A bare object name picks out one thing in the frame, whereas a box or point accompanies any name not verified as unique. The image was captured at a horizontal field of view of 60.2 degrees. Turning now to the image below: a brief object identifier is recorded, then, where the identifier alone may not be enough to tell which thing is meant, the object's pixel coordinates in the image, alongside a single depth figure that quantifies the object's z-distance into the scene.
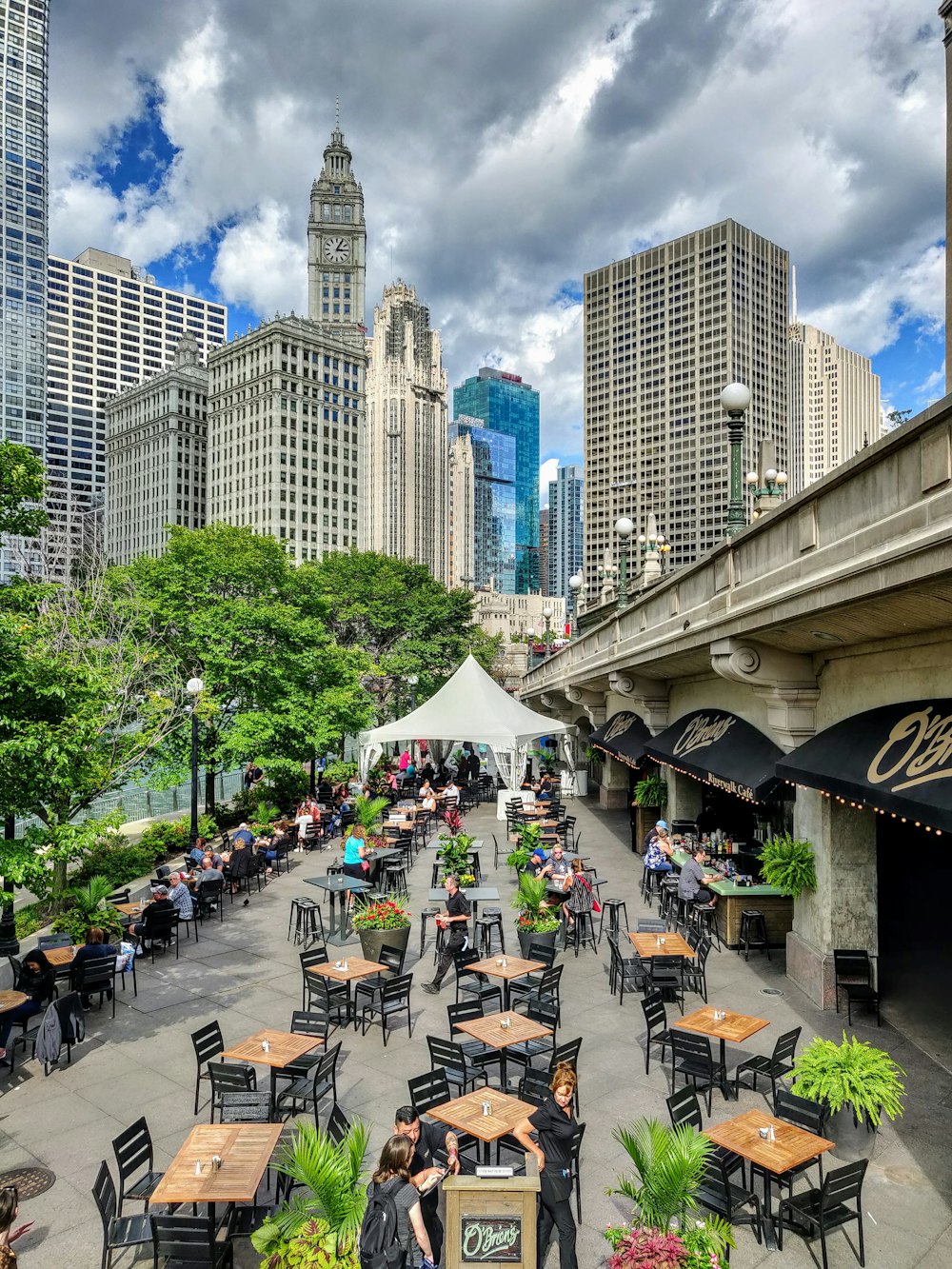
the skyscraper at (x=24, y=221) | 177.50
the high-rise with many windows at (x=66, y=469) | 188.75
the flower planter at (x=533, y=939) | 12.45
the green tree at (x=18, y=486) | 8.41
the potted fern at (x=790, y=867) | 11.28
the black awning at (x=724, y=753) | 12.18
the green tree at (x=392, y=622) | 48.16
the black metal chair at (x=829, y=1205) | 5.82
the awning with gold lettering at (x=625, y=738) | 21.34
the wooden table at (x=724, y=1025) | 8.42
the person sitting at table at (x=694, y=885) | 13.98
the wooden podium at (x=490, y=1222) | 5.41
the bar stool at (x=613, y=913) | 13.68
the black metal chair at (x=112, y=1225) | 5.88
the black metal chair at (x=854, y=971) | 10.56
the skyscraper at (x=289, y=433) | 136.38
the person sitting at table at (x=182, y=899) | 14.59
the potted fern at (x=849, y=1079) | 6.89
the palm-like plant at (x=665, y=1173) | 5.23
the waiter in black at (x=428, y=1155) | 5.76
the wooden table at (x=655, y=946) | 11.14
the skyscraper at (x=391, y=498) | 198.12
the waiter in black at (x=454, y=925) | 11.77
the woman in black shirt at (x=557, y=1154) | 5.85
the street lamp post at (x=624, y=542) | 21.75
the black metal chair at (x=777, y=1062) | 8.01
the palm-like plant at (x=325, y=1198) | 5.21
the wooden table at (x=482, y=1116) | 6.67
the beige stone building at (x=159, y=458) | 154.50
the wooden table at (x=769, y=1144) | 6.24
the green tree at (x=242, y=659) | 25.86
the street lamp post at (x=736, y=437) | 11.62
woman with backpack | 5.26
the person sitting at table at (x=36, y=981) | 10.52
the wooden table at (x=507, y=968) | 10.38
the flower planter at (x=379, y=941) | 12.57
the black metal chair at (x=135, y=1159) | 6.45
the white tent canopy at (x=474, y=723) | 24.27
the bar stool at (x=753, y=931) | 13.71
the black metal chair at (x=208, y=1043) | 8.52
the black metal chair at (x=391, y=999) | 10.19
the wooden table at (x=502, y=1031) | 8.46
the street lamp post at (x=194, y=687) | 17.98
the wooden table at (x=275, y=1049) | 8.07
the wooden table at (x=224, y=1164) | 5.85
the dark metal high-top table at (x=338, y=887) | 14.73
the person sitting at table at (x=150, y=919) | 13.51
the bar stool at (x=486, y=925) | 13.24
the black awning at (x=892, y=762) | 7.15
